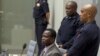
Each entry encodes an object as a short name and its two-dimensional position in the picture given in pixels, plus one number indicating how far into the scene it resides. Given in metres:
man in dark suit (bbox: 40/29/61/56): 7.34
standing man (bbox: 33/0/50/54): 12.35
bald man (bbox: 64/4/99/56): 7.01
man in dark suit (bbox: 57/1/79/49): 9.09
